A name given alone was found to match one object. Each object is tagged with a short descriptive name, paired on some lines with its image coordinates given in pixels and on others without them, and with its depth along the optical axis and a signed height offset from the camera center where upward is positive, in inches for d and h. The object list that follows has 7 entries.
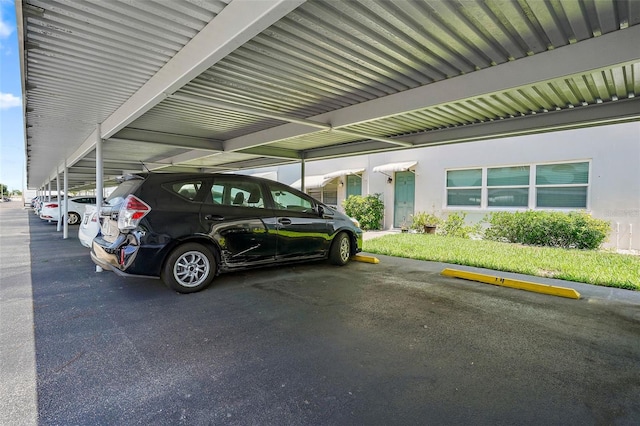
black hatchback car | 173.5 -13.9
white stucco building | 333.4 +36.9
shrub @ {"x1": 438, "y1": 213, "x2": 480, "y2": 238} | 419.5 -27.2
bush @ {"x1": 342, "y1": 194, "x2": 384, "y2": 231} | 510.0 -9.3
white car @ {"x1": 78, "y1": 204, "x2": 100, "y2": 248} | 275.3 -21.1
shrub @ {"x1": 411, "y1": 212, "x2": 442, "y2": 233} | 444.5 -21.0
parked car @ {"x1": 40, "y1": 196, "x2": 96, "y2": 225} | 611.2 -13.9
